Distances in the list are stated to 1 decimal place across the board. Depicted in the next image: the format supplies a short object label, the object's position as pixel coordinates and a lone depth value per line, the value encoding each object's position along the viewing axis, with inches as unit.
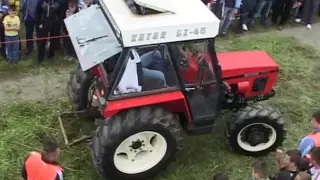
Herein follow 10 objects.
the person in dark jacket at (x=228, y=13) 393.7
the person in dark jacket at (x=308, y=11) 434.3
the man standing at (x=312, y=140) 230.2
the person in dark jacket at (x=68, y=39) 347.6
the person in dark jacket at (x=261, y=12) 415.5
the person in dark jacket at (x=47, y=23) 337.1
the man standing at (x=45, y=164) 203.6
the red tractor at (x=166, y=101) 236.1
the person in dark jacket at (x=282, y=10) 425.4
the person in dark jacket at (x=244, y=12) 404.5
